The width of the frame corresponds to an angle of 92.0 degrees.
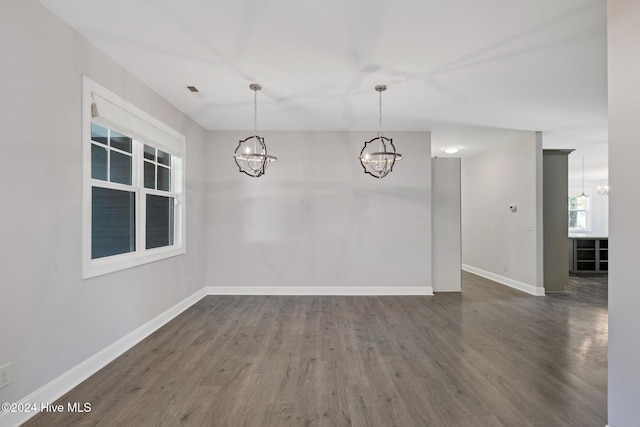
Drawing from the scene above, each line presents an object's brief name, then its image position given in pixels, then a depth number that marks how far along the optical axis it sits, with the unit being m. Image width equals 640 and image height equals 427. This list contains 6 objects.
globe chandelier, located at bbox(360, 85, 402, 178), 3.44
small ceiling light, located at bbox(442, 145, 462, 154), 6.06
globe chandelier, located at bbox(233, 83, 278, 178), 3.23
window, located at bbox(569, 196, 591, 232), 10.55
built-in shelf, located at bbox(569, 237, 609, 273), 7.07
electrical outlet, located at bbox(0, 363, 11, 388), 1.82
